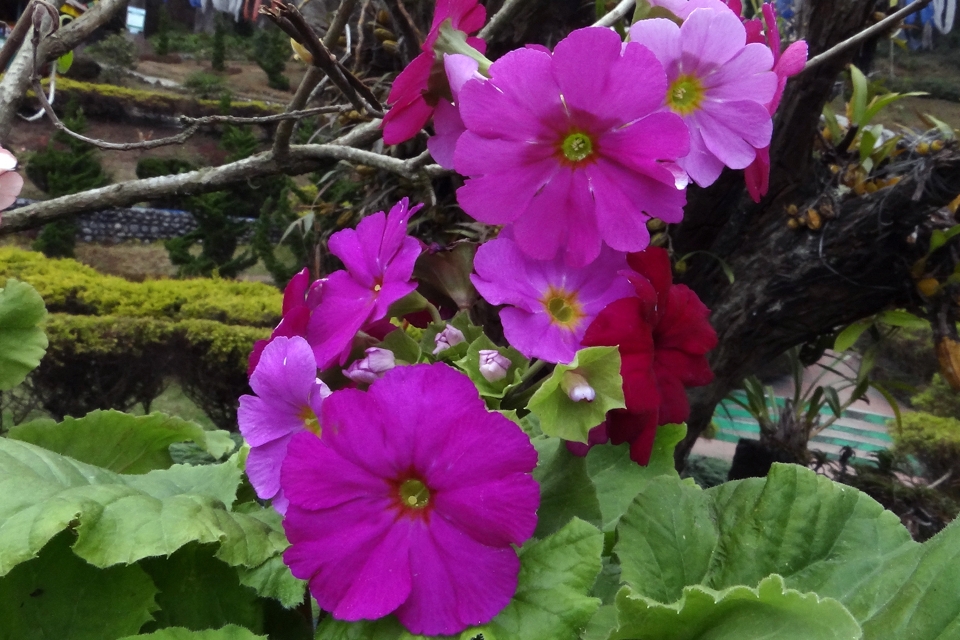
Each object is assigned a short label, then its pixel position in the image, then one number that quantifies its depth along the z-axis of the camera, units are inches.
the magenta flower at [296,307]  16.1
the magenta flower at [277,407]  14.6
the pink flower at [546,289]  15.0
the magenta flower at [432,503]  12.7
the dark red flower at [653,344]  14.2
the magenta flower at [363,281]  15.3
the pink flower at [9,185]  28.8
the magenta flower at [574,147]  13.3
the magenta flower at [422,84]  15.5
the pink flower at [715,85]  14.8
